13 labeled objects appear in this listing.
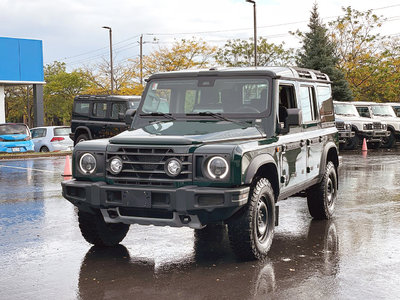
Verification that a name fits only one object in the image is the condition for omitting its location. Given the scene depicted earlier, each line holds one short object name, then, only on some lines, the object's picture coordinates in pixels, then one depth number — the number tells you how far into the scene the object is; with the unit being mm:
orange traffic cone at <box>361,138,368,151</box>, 24238
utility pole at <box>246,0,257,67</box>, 35594
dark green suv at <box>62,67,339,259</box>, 5688
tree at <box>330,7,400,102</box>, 46062
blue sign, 33875
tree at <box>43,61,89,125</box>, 70375
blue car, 23875
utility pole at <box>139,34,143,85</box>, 48862
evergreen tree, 42625
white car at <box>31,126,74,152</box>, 24750
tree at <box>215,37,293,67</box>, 56406
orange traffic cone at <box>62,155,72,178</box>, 15070
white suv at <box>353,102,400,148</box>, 26578
